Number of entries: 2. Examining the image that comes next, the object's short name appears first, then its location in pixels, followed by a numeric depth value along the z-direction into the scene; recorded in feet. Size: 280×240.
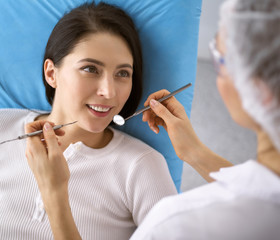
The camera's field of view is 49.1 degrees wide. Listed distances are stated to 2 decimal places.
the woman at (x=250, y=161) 1.96
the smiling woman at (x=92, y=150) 4.14
